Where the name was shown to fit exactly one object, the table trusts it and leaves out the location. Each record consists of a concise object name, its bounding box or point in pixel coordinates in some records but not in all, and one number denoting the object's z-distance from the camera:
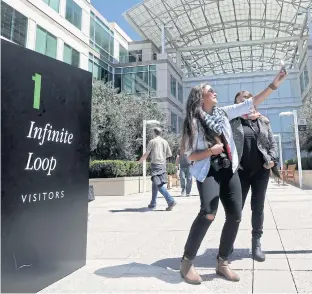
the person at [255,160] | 3.60
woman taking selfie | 2.88
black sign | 2.38
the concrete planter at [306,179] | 15.55
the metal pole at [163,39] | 34.91
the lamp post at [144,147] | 15.53
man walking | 7.55
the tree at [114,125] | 18.77
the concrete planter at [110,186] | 13.49
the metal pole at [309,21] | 30.87
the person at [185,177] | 11.37
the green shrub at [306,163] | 18.23
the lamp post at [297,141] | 15.49
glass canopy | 34.59
